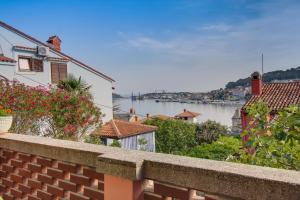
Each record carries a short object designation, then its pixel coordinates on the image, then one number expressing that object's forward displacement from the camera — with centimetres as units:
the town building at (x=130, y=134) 1850
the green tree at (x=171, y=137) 2432
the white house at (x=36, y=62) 1582
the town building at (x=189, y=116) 3887
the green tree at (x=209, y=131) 2682
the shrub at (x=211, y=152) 1378
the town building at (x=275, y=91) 1697
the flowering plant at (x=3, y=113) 275
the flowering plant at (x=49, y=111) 554
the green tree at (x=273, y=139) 194
